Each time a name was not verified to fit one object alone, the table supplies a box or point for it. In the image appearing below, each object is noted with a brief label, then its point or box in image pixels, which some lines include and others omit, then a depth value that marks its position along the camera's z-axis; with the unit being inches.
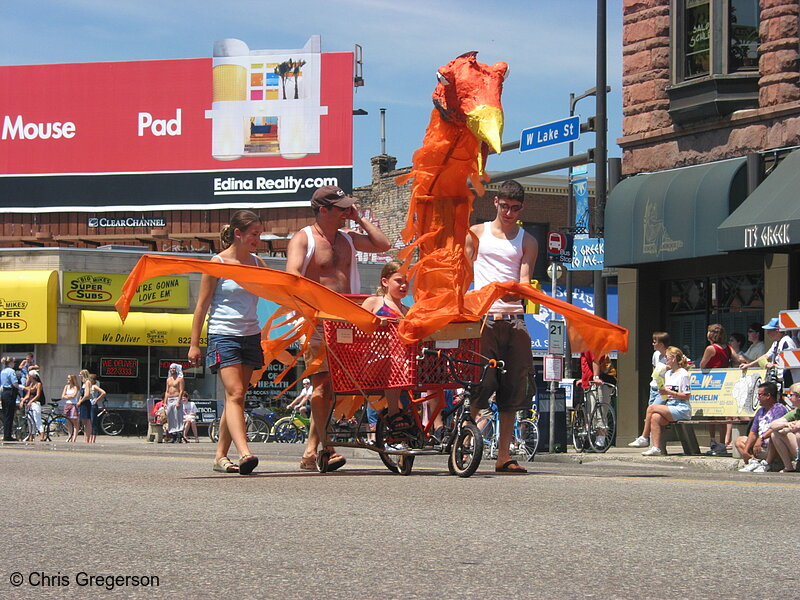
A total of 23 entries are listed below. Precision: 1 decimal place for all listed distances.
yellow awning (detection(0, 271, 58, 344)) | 1349.7
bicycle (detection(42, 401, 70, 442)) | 1093.1
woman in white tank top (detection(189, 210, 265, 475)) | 379.9
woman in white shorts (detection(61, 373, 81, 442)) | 1039.6
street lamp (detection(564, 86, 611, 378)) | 896.3
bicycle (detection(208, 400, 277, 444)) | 1069.8
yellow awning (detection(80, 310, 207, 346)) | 1366.9
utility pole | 805.9
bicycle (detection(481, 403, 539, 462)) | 589.9
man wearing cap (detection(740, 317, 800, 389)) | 568.7
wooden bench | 611.2
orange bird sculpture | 360.2
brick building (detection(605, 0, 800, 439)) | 697.0
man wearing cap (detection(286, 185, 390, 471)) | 382.0
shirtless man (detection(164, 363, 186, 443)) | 1077.8
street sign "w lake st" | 836.6
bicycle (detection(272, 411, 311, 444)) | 1013.8
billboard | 1688.0
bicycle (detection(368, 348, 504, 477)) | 368.8
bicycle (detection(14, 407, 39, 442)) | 1042.7
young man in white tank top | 390.6
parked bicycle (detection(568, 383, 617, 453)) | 644.7
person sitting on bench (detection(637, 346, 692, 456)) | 599.5
